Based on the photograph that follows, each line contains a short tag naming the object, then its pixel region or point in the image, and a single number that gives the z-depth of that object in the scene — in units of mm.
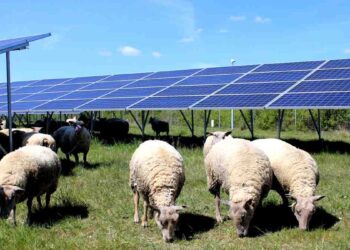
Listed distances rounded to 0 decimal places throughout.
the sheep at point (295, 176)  6930
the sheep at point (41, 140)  12172
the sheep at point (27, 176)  7145
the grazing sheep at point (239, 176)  6711
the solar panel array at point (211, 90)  15711
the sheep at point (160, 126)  25439
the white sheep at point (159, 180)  6598
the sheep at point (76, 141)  14164
